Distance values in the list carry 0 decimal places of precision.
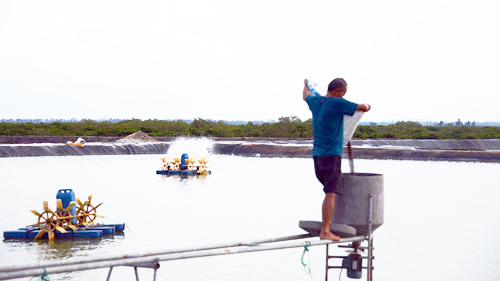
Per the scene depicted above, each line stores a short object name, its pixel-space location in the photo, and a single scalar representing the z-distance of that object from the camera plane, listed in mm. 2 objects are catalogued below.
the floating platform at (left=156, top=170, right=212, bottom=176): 43969
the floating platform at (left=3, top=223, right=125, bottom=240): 19203
